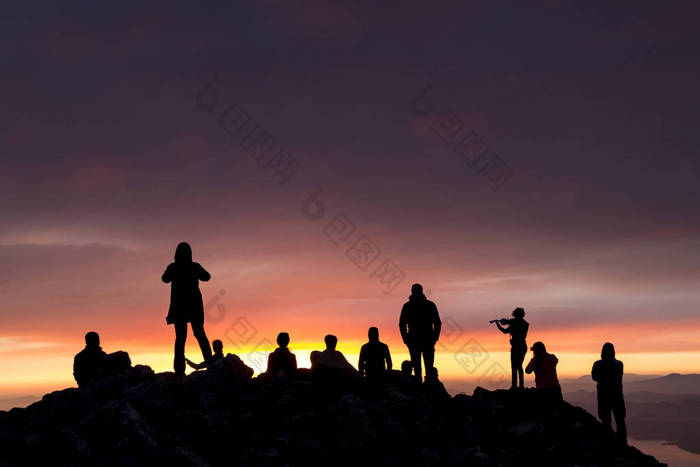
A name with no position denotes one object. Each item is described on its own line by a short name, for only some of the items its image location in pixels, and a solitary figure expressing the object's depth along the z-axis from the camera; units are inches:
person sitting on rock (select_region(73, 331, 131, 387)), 686.5
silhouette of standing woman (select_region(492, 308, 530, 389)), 850.8
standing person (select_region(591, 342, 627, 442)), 727.1
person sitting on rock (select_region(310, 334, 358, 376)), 726.5
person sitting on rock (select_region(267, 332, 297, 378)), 756.6
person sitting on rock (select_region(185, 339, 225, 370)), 705.6
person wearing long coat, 661.3
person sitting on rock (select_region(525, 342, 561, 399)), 809.5
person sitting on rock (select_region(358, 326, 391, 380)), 751.7
